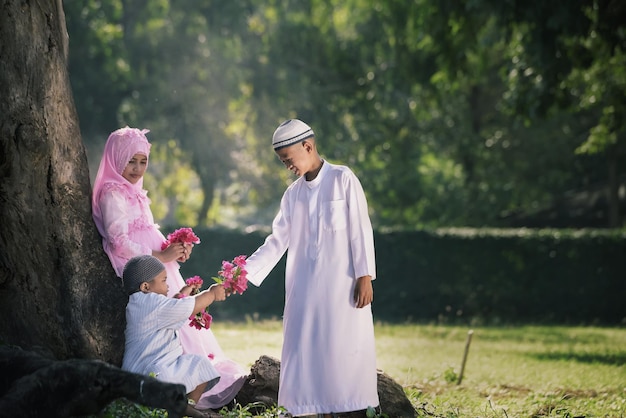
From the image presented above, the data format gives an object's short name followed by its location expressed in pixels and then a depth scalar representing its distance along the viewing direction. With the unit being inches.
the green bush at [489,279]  837.2
